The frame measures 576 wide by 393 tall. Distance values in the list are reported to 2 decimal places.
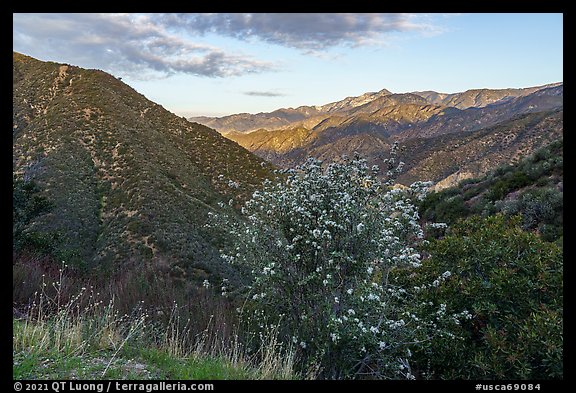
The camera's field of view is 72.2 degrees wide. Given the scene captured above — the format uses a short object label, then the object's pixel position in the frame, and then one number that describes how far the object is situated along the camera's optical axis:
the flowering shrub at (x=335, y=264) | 4.95
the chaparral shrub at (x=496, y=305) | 4.21
